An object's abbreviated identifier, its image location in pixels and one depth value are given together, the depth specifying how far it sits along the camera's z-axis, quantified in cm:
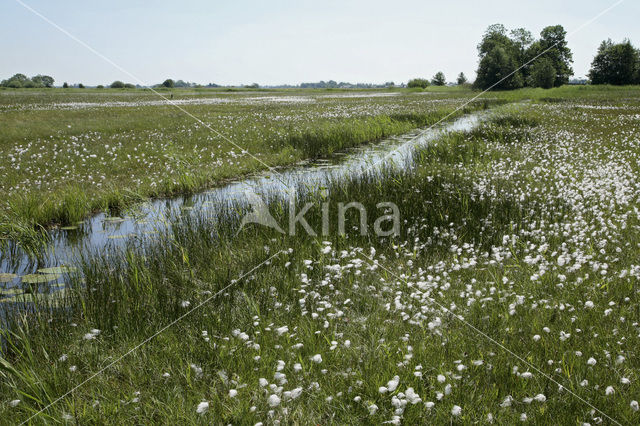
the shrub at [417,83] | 12962
